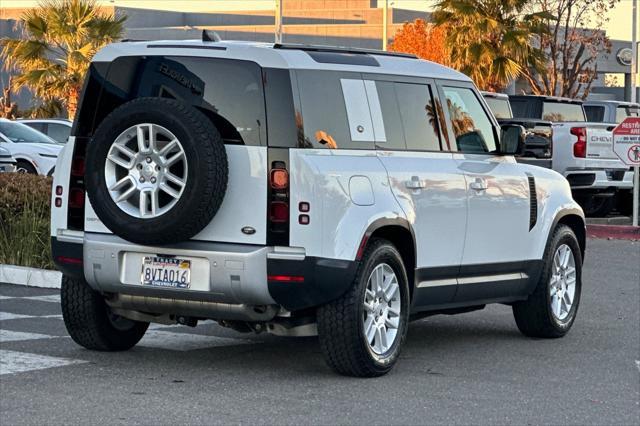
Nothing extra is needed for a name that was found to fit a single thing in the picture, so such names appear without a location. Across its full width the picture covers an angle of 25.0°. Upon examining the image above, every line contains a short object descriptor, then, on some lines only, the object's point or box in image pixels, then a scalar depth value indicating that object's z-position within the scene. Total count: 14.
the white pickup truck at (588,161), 23.44
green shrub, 14.88
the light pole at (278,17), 43.78
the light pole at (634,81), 22.88
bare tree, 44.97
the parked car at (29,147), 29.58
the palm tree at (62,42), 41.03
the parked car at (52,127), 33.78
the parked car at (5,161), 23.74
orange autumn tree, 59.06
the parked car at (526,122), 22.80
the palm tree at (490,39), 41.56
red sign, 22.41
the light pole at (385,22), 49.86
